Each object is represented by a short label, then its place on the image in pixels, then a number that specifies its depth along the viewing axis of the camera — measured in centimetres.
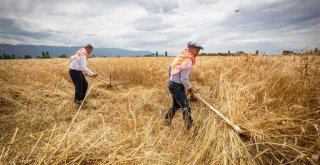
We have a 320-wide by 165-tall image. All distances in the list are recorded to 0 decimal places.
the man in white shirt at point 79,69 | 552
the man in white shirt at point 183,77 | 359
